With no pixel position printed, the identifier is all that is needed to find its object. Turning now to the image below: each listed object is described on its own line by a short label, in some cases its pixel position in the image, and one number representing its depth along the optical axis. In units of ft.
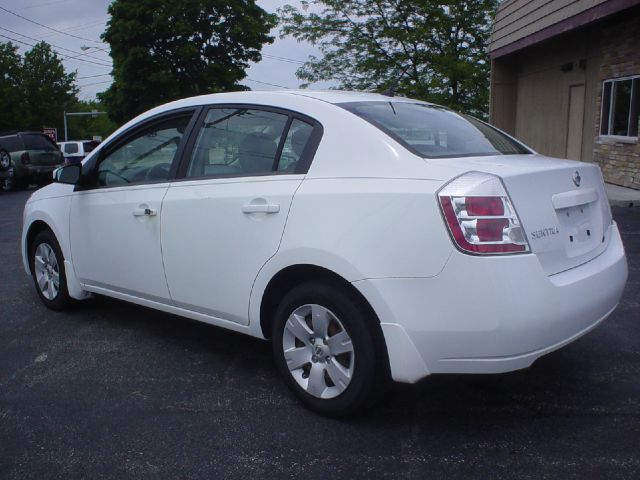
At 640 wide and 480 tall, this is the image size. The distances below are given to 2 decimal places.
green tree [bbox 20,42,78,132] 194.90
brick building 40.78
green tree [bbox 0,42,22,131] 175.22
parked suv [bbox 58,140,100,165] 99.40
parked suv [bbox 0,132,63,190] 60.95
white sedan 9.08
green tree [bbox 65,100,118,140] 256.32
